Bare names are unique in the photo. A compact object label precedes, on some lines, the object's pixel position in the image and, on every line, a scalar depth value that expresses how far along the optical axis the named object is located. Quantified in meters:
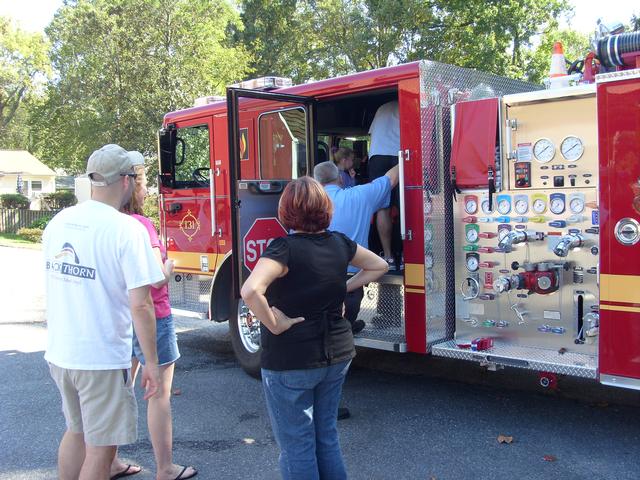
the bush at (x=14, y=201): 32.94
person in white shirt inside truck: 5.96
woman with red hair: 2.96
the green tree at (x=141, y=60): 20.19
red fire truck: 4.21
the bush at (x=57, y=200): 33.50
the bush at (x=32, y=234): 26.11
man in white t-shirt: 2.96
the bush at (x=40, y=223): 28.59
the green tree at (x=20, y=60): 35.78
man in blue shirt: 5.32
